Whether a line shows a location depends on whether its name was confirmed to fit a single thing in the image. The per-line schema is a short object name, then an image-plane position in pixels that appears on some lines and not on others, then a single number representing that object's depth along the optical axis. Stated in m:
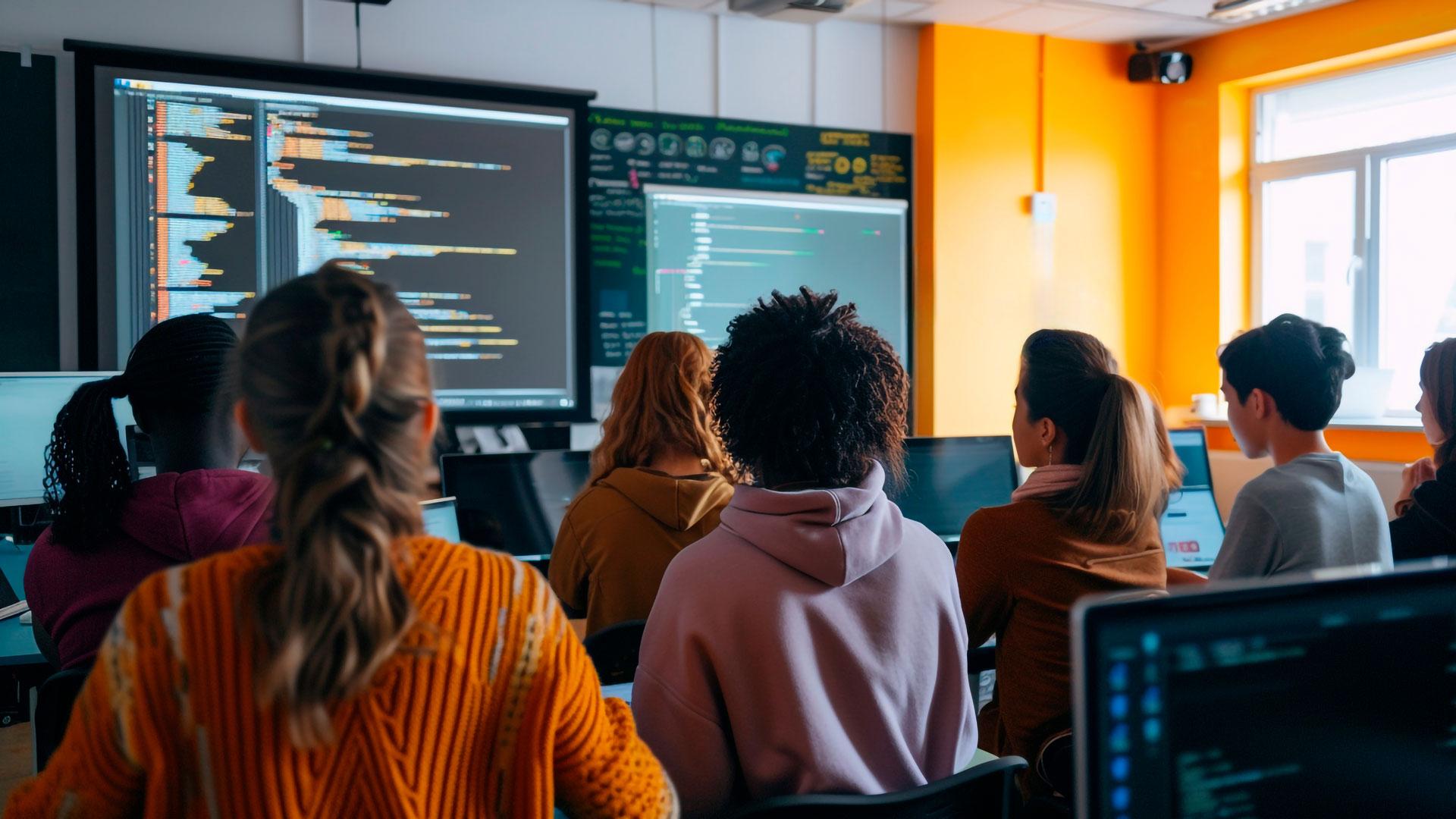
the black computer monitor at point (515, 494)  2.62
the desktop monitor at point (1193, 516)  3.10
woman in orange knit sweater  0.80
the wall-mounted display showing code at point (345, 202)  3.59
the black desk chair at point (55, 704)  1.47
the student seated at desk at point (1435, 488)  2.30
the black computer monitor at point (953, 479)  2.92
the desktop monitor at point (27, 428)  3.03
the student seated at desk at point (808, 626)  1.24
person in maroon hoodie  1.55
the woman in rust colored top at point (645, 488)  2.11
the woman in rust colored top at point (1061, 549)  1.85
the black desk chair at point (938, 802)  1.13
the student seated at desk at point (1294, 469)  1.93
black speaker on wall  5.18
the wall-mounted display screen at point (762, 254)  4.62
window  4.60
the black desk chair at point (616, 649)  1.68
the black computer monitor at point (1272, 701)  0.63
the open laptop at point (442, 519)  2.28
